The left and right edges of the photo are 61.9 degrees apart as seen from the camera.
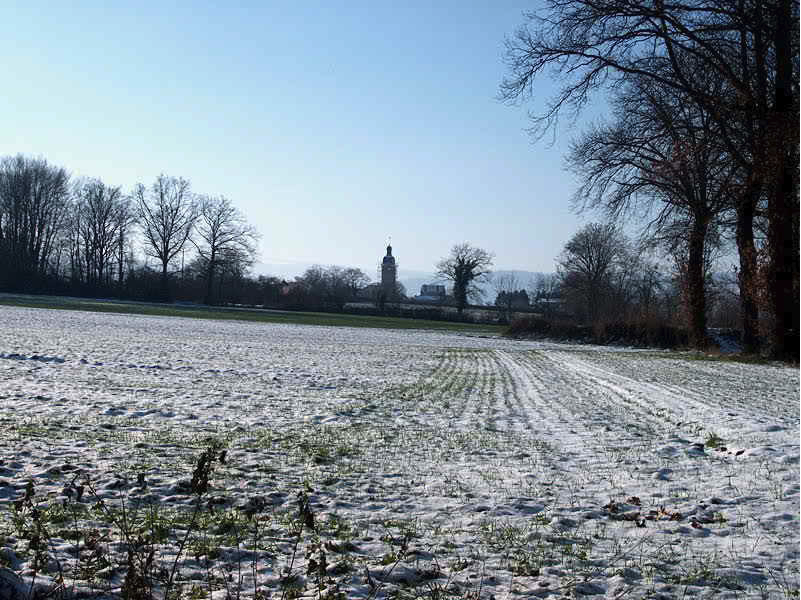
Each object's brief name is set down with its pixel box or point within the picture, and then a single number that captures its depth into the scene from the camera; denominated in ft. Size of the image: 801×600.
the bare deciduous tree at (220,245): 291.58
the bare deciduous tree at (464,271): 337.93
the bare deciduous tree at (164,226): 288.30
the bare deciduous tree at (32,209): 261.03
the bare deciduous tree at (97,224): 285.43
